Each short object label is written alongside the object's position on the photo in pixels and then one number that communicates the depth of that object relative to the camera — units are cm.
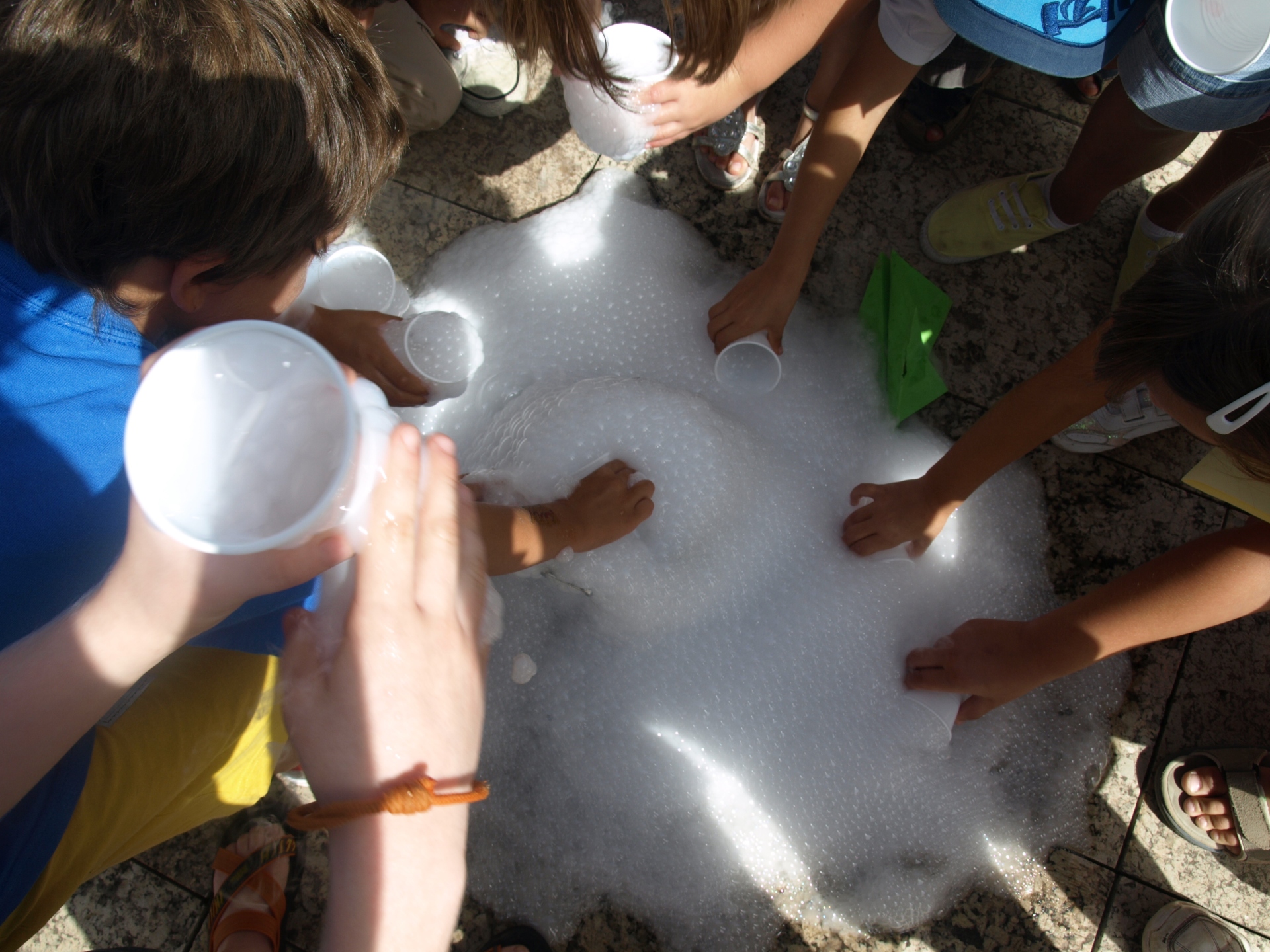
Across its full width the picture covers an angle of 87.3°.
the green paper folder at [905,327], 128
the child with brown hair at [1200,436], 69
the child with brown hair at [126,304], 56
